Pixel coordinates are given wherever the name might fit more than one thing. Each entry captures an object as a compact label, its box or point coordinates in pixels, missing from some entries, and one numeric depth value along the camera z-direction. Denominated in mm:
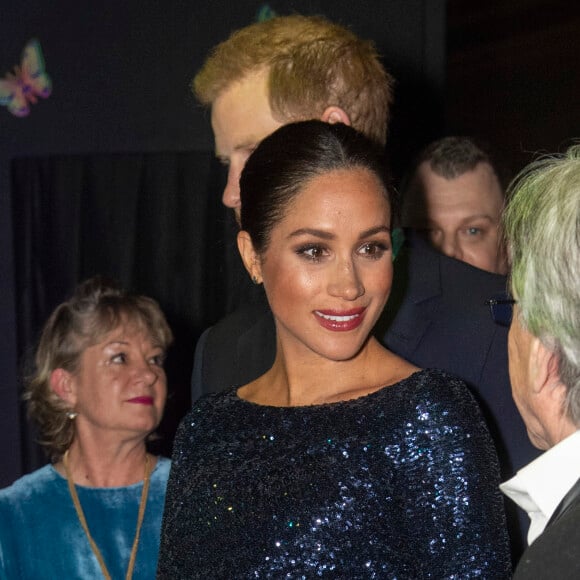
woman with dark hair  1604
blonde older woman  2992
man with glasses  1297
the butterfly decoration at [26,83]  4027
